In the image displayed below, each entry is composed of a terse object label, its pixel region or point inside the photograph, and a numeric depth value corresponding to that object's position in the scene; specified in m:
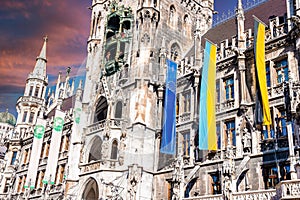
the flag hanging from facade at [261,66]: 19.08
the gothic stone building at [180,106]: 19.61
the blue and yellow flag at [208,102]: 21.42
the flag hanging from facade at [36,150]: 36.31
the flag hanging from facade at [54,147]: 33.44
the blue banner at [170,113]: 24.36
